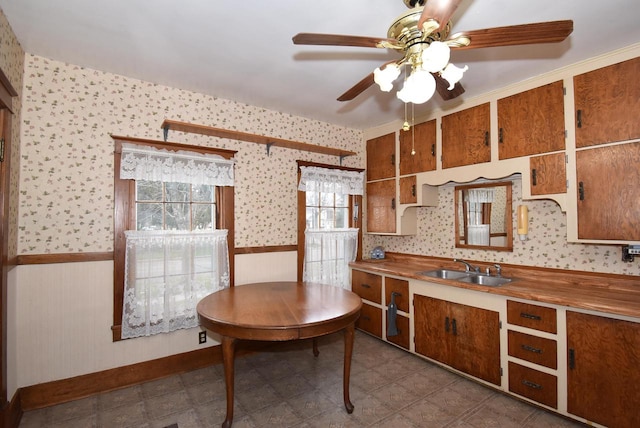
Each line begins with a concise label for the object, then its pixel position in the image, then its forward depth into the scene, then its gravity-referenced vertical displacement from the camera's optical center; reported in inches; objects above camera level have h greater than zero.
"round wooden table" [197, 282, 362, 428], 70.9 -24.1
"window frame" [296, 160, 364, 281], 134.6 +0.1
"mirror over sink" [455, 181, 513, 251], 113.7 +1.4
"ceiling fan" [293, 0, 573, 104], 43.4 +29.2
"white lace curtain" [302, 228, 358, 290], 137.5 -16.3
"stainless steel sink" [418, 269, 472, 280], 123.0 -22.1
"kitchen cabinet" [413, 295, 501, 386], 94.4 -39.4
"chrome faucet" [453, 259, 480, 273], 119.3 -18.7
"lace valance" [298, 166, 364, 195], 135.6 +18.6
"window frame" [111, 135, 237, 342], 95.7 +0.8
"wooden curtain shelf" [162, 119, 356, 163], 101.6 +31.7
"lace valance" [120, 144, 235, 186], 97.7 +18.7
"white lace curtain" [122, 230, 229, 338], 97.2 -19.3
